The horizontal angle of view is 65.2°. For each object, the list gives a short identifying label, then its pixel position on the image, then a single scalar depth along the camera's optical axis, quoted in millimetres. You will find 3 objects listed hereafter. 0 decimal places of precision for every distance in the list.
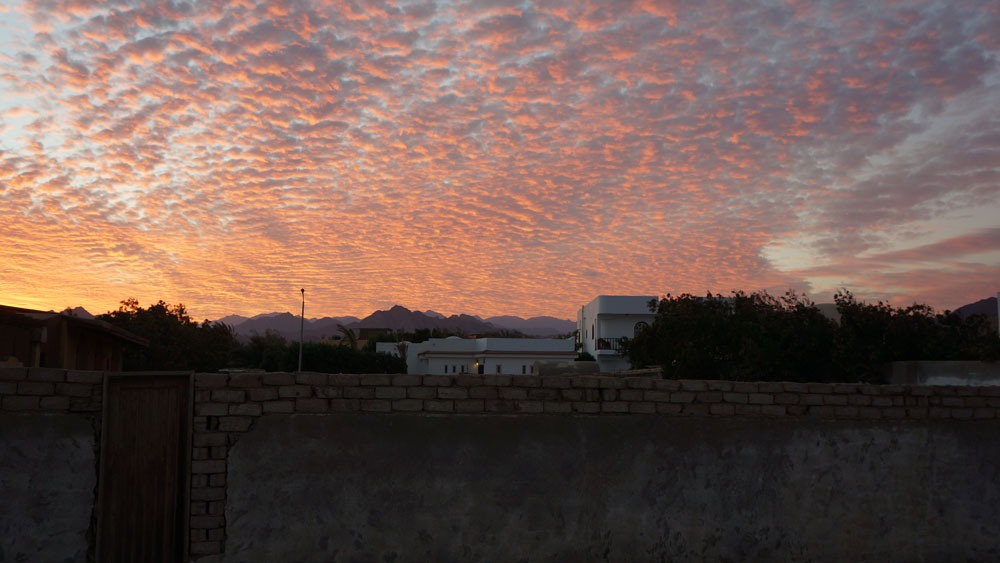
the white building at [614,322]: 52312
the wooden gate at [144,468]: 6857
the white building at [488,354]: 61469
